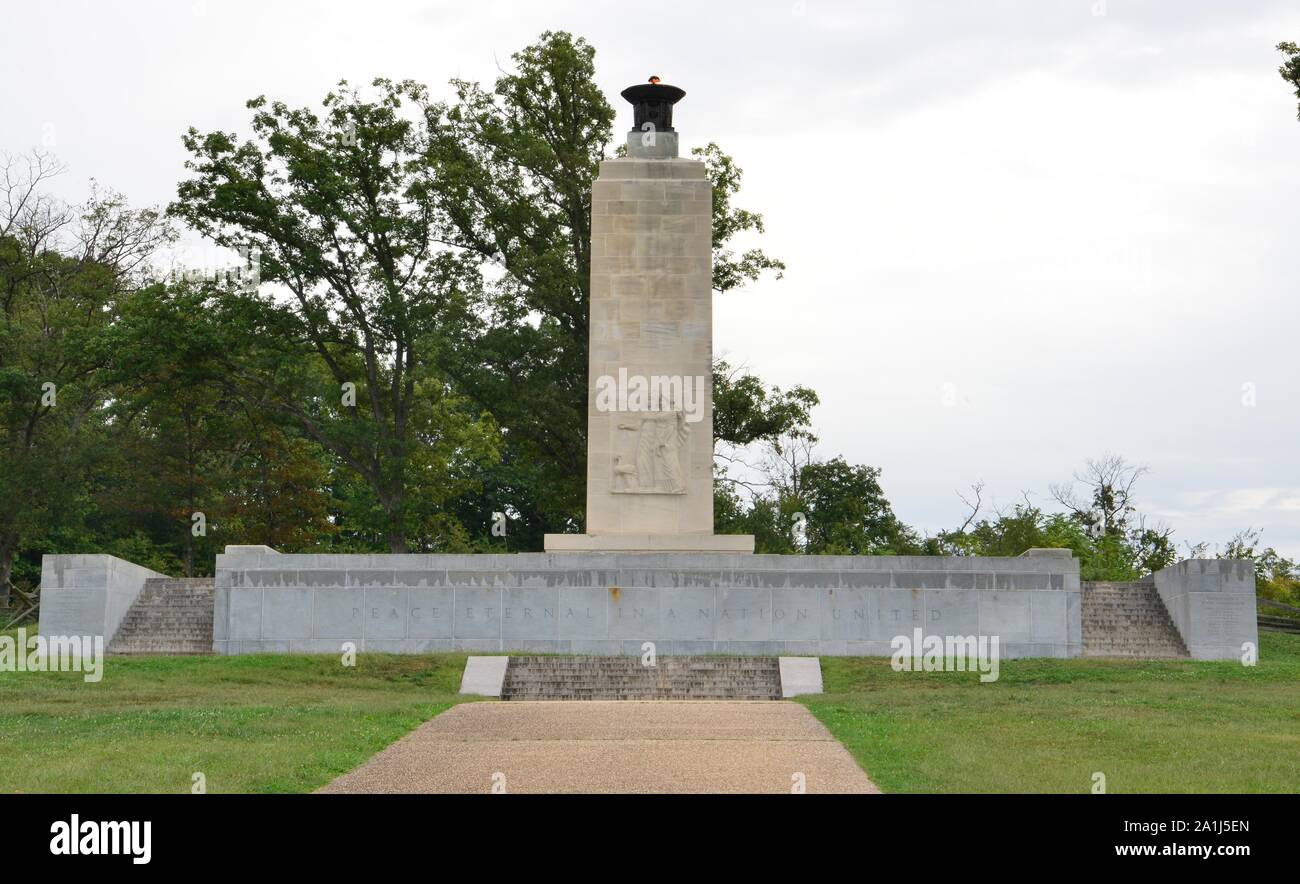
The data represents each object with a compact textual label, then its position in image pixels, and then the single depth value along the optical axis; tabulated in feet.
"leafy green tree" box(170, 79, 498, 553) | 145.89
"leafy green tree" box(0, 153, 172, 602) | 155.12
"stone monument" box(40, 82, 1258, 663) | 103.86
